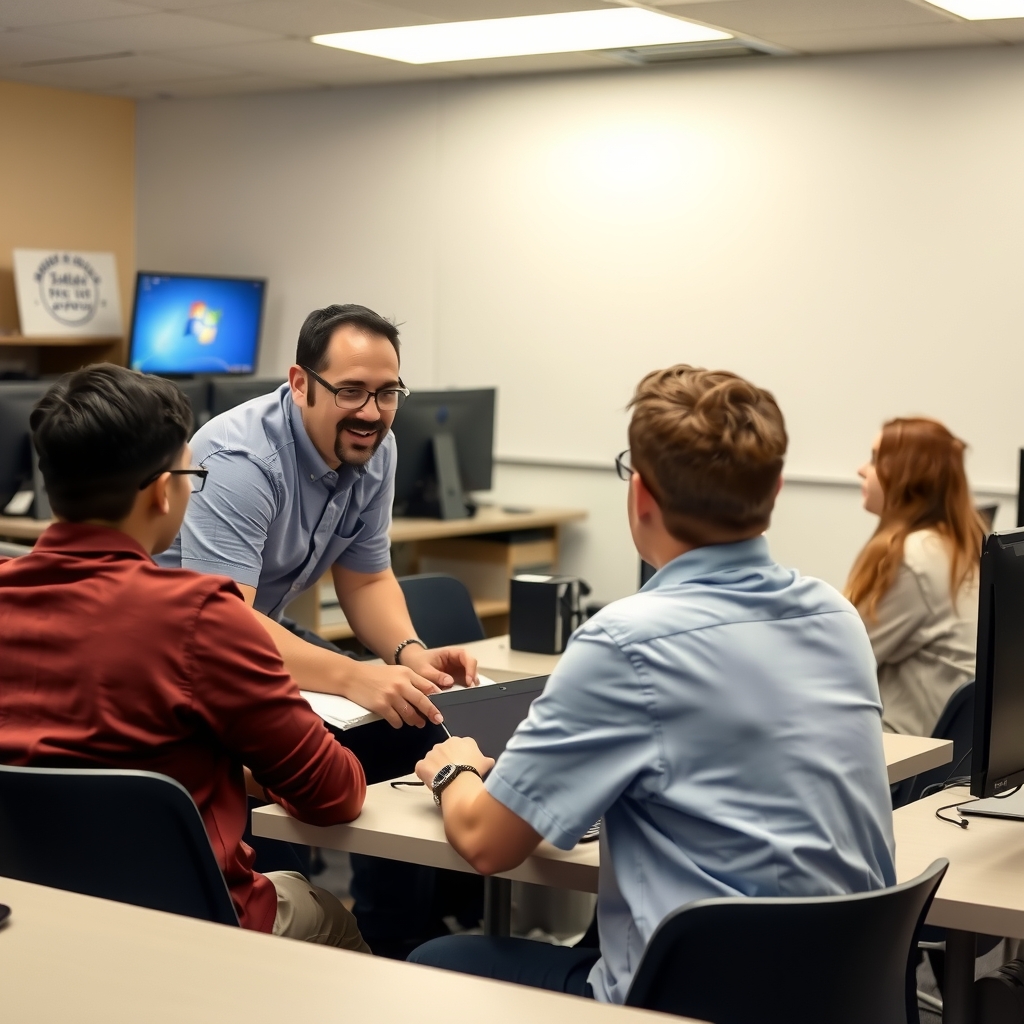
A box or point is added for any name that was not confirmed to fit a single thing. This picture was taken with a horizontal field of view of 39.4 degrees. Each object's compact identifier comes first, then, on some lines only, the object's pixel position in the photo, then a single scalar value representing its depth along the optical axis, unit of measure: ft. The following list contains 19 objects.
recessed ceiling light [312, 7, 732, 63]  16.53
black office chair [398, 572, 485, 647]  11.88
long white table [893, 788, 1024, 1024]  5.76
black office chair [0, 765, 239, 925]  5.57
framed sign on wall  22.20
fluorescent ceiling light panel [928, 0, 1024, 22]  14.89
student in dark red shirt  5.75
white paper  7.25
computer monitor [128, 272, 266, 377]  22.20
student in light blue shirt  5.12
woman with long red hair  10.66
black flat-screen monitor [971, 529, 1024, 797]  6.57
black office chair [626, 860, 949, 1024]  4.85
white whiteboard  17.22
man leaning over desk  8.82
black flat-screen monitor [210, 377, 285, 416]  17.75
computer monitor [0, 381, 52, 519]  16.08
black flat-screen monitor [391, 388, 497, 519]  18.20
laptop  7.31
